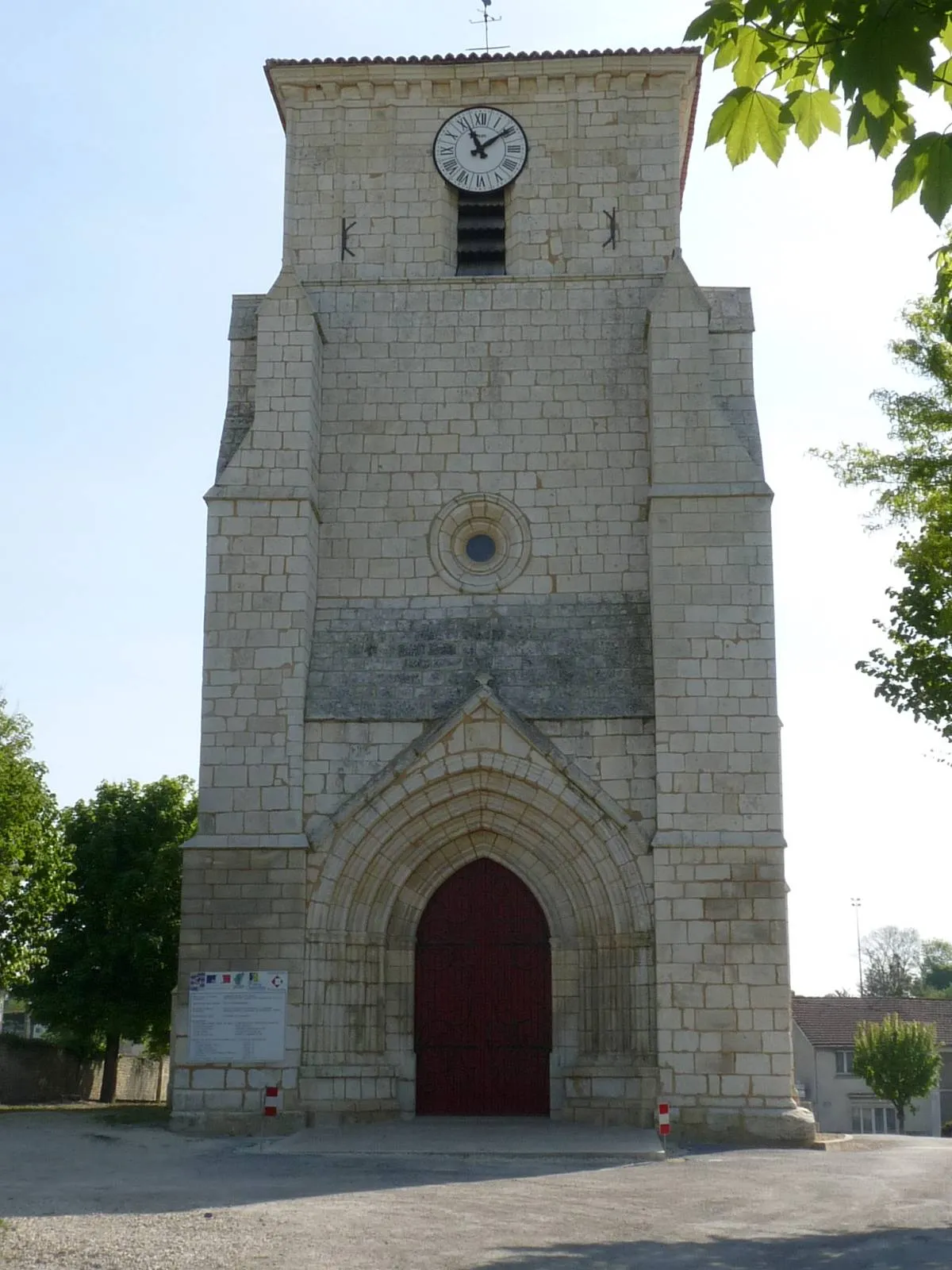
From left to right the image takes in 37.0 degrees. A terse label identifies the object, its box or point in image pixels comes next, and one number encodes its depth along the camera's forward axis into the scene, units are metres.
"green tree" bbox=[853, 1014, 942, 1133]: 33.75
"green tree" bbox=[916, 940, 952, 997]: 71.88
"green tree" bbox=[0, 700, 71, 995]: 18.84
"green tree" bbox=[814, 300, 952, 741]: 12.80
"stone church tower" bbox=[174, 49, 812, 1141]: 13.40
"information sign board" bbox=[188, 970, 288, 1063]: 13.16
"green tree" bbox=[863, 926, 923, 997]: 67.06
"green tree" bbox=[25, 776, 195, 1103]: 23.61
